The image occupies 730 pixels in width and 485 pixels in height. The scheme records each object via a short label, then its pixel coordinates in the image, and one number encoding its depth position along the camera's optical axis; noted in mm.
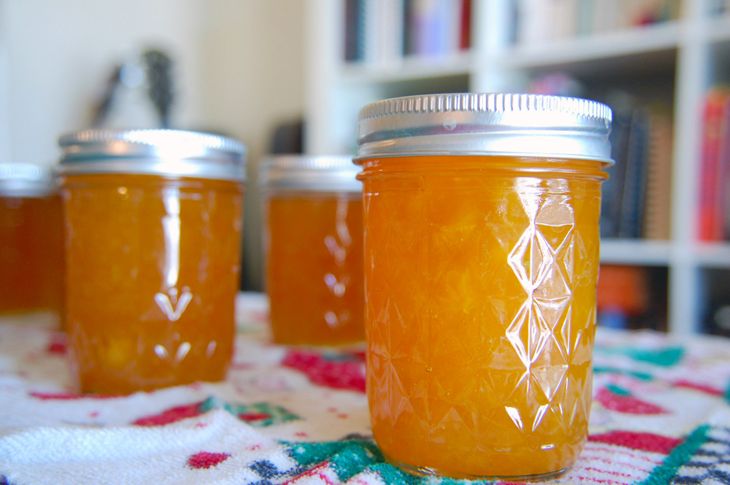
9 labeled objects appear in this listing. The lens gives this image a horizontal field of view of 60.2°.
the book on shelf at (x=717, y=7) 1311
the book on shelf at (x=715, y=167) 1324
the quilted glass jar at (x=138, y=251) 533
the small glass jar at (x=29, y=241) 828
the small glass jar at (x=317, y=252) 733
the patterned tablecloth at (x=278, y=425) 383
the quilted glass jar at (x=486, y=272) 370
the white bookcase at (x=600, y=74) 1327
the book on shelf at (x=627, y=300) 1493
